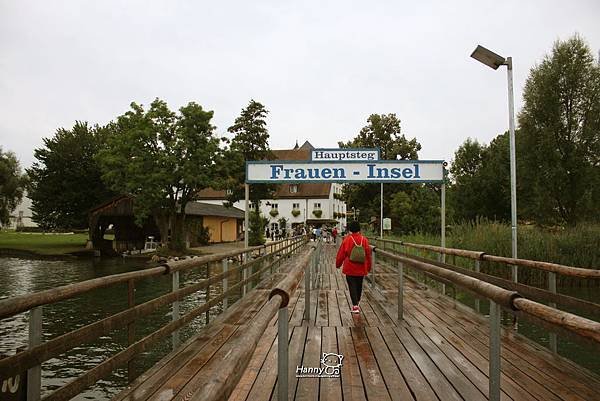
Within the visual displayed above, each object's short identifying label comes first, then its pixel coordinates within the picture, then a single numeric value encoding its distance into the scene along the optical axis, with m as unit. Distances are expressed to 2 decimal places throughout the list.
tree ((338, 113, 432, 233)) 45.88
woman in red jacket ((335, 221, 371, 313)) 7.64
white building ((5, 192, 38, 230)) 89.38
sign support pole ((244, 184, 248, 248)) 13.10
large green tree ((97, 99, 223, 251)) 30.83
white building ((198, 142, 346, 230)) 65.44
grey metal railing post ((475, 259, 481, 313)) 7.54
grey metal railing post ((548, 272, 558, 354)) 5.04
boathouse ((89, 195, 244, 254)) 34.59
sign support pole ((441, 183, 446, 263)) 13.34
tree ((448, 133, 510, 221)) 49.69
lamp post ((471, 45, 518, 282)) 8.80
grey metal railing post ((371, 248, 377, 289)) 11.06
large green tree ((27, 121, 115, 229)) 42.66
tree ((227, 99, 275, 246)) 40.19
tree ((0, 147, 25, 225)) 48.50
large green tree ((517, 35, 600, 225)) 28.86
